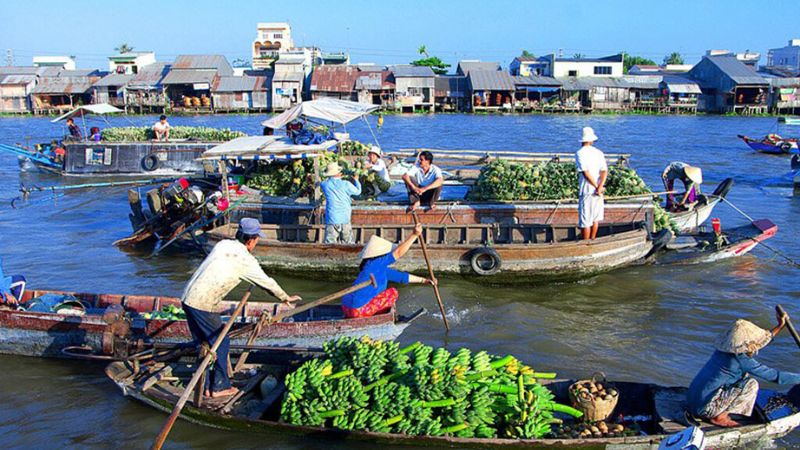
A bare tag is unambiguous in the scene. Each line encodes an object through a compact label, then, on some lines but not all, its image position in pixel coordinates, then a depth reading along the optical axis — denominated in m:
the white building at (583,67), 55.97
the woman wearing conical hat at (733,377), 5.20
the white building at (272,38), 77.12
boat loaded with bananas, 5.42
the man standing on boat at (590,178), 9.88
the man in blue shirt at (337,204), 10.31
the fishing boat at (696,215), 12.85
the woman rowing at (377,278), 6.68
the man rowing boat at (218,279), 5.83
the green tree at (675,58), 81.94
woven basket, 5.65
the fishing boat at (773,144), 26.80
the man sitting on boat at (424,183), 11.05
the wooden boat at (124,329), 7.25
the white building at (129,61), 61.12
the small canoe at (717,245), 11.66
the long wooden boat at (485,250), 10.65
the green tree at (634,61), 75.81
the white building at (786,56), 69.25
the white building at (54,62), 66.88
